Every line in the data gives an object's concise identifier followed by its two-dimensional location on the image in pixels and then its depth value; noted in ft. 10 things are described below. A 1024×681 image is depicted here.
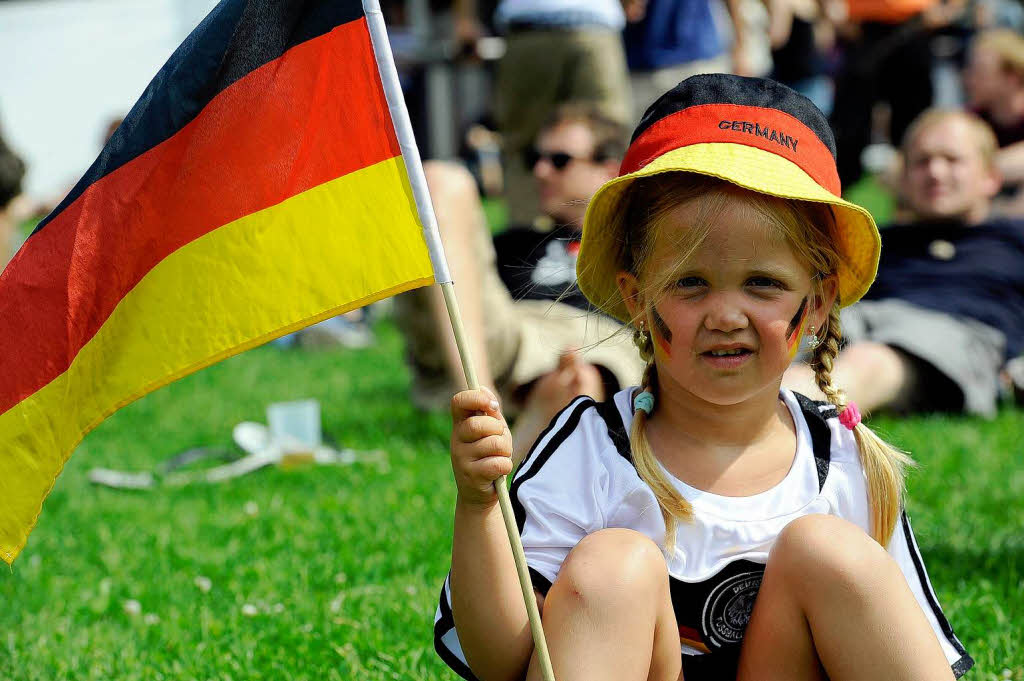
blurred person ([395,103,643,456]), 31.22
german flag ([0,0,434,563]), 13.70
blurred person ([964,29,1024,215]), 47.57
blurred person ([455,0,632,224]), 44.78
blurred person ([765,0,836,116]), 65.05
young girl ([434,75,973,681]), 13.34
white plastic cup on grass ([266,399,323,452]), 33.22
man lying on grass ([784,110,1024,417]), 35.29
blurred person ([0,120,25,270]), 33.99
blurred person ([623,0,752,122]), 46.57
